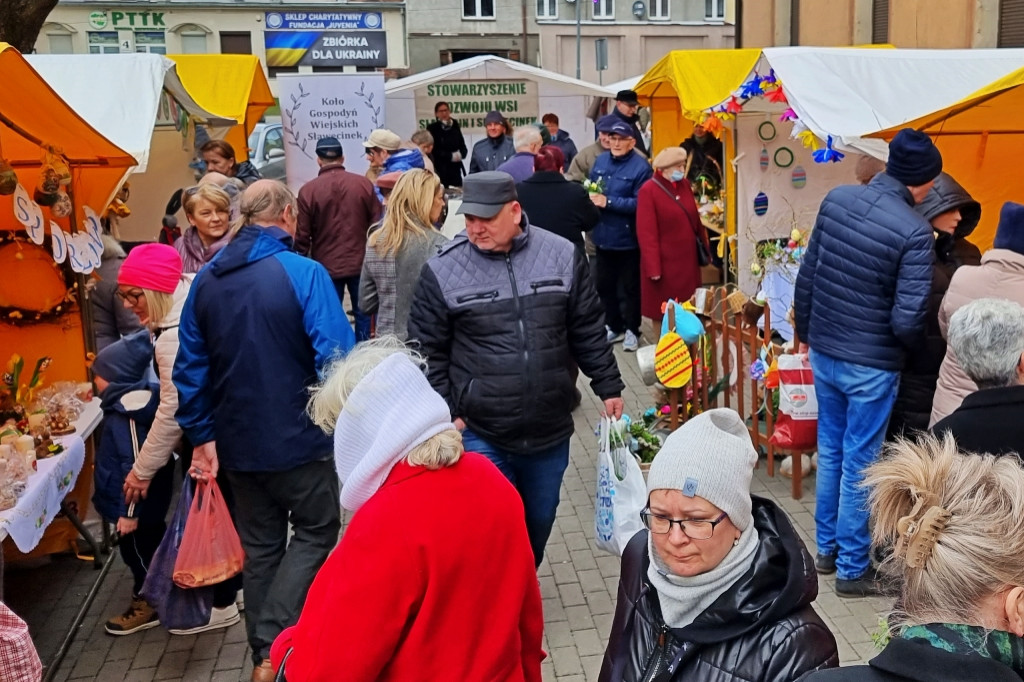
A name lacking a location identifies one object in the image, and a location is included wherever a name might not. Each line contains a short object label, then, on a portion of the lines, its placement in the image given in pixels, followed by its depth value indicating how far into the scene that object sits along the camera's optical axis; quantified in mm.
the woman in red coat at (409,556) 2086
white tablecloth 3682
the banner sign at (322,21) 33438
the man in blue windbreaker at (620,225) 7895
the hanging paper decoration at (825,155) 7012
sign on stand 11617
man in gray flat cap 3701
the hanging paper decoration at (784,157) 8453
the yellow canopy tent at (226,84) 9852
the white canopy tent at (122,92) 5988
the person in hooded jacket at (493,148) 11539
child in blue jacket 4160
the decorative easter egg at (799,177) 8516
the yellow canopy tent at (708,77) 8328
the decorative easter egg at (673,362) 5738
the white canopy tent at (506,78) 13664
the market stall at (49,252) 4719
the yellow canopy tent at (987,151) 6004
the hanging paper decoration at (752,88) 7426
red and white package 4953
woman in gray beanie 1966
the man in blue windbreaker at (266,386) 3523
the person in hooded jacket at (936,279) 4141
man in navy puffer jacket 3973
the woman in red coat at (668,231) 7367
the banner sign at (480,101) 14164
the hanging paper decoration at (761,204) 8445
